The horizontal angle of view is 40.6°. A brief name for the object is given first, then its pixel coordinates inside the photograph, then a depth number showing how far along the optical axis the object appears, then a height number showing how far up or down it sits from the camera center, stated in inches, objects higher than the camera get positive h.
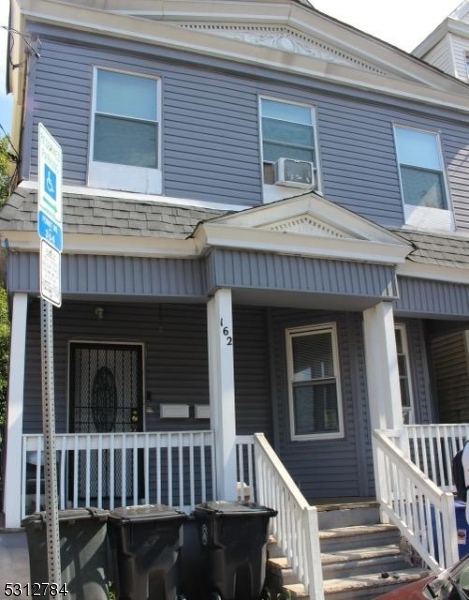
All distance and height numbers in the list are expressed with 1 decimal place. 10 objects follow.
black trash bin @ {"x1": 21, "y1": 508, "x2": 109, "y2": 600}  190.7 -32.5
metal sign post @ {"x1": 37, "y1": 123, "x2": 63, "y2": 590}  114.4 +31.9
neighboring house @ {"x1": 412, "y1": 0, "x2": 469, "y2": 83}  510.0 +306.0
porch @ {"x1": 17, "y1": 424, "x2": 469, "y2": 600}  218.4 -20.2
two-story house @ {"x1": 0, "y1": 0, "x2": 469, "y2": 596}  278.5 +89.3
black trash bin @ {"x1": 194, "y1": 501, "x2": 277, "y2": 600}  210.2 -37.3
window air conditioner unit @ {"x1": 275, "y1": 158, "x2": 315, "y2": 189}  342.0 +140.0
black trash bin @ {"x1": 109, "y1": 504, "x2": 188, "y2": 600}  201.8 -35.5
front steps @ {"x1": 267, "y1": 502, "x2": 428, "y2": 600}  218.8 -45.7
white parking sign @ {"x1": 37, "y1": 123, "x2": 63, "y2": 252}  125.0 +50.8
